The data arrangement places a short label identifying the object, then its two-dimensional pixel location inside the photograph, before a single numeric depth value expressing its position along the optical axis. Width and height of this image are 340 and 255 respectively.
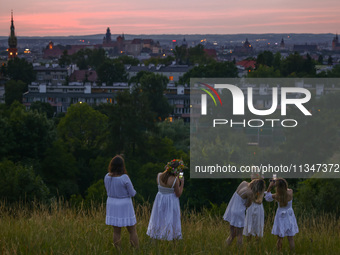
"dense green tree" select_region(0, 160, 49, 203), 22.38
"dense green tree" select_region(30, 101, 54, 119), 76.22
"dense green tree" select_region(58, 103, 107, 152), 53.47
